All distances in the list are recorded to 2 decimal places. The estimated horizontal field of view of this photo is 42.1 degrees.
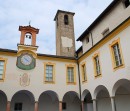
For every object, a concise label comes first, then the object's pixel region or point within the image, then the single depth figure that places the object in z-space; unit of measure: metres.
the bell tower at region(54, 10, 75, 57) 24.20
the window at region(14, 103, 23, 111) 14.86
